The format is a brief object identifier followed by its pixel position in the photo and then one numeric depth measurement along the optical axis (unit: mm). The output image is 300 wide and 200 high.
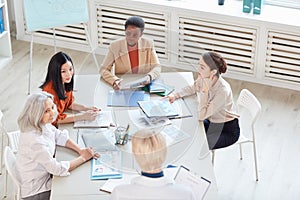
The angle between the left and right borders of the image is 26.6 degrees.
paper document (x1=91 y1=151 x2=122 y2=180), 3395
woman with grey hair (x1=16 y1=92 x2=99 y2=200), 3438
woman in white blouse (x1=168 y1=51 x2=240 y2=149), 4000
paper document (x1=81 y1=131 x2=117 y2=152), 3617
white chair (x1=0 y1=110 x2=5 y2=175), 4009
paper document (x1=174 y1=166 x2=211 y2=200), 3260
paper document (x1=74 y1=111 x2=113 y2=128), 3834
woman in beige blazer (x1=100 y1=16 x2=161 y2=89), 4391
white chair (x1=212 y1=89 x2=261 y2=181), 4176
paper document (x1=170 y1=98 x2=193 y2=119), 3928
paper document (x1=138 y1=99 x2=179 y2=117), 3879
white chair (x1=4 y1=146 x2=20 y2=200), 3488
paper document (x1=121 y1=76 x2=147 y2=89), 4219
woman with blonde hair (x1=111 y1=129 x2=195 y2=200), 2871
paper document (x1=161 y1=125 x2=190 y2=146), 3652
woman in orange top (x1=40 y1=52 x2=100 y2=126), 3959
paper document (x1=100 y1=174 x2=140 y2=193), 3305
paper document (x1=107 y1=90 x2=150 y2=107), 4039
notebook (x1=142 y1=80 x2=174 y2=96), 4160
